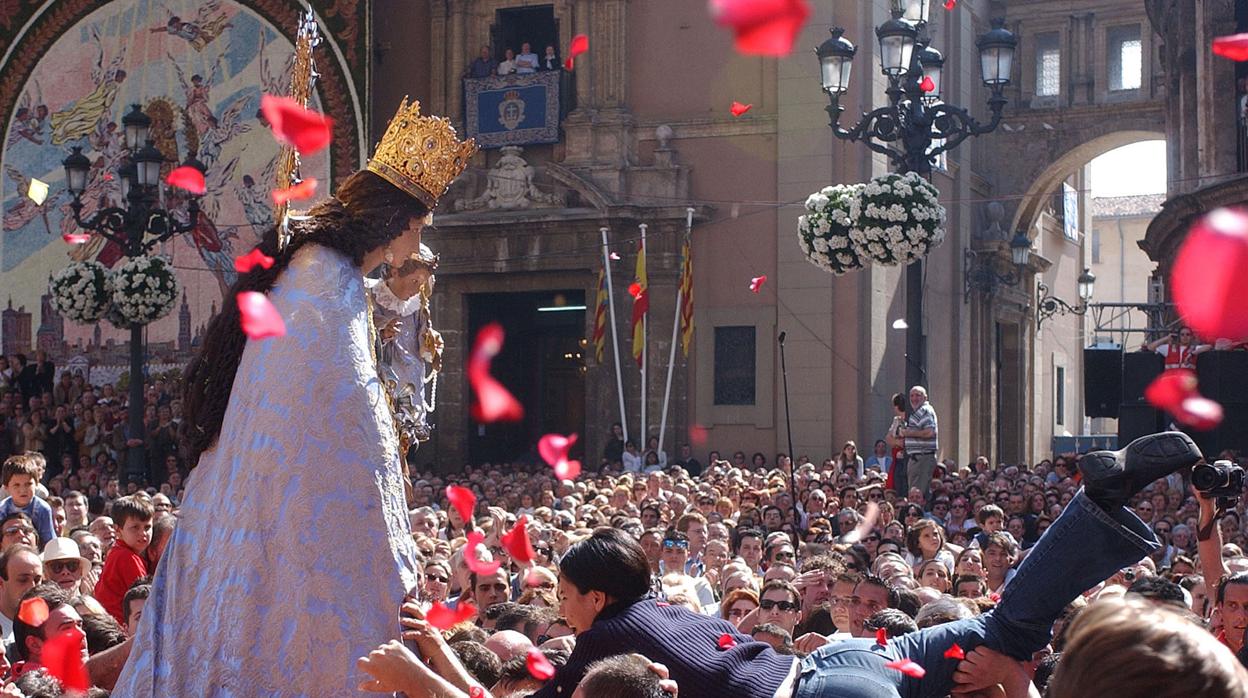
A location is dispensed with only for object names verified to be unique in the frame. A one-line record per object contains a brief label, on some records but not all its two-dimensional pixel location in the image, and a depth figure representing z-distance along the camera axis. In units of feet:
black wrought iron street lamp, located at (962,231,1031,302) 98.17
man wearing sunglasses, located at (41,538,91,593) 26.81
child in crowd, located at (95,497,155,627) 25.96
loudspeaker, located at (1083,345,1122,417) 58.49
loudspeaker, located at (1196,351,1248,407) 47.11
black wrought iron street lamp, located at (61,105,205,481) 60.95
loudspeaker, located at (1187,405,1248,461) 45.34
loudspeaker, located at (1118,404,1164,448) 49.03
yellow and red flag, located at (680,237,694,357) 81.61
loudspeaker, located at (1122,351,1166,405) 53.16
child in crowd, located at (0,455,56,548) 34.19
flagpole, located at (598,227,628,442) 81.41
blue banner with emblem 85.56
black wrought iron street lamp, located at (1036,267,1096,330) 108.88
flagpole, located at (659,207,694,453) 81.30
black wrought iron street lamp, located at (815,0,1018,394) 45.91
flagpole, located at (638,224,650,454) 80.59
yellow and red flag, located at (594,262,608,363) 82.12
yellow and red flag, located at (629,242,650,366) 80.48
